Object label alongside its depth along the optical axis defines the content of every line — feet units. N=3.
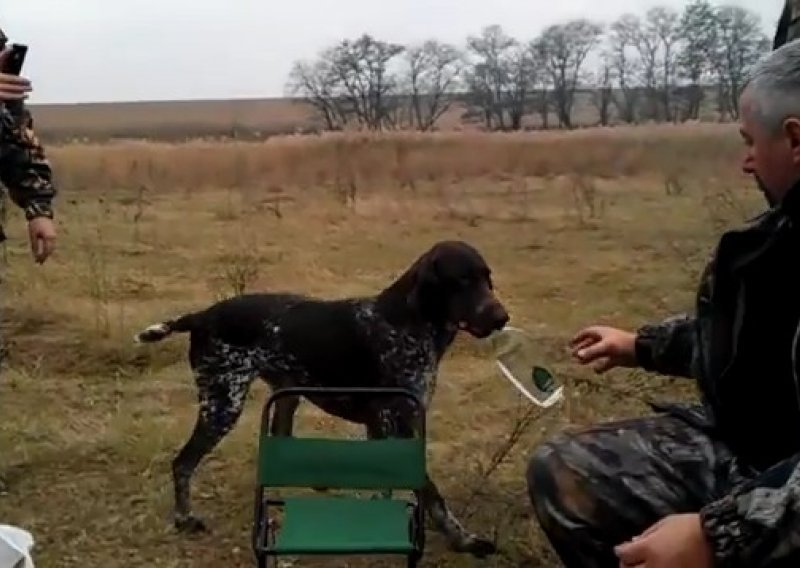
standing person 9.21
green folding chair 7.58
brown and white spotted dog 9.19
